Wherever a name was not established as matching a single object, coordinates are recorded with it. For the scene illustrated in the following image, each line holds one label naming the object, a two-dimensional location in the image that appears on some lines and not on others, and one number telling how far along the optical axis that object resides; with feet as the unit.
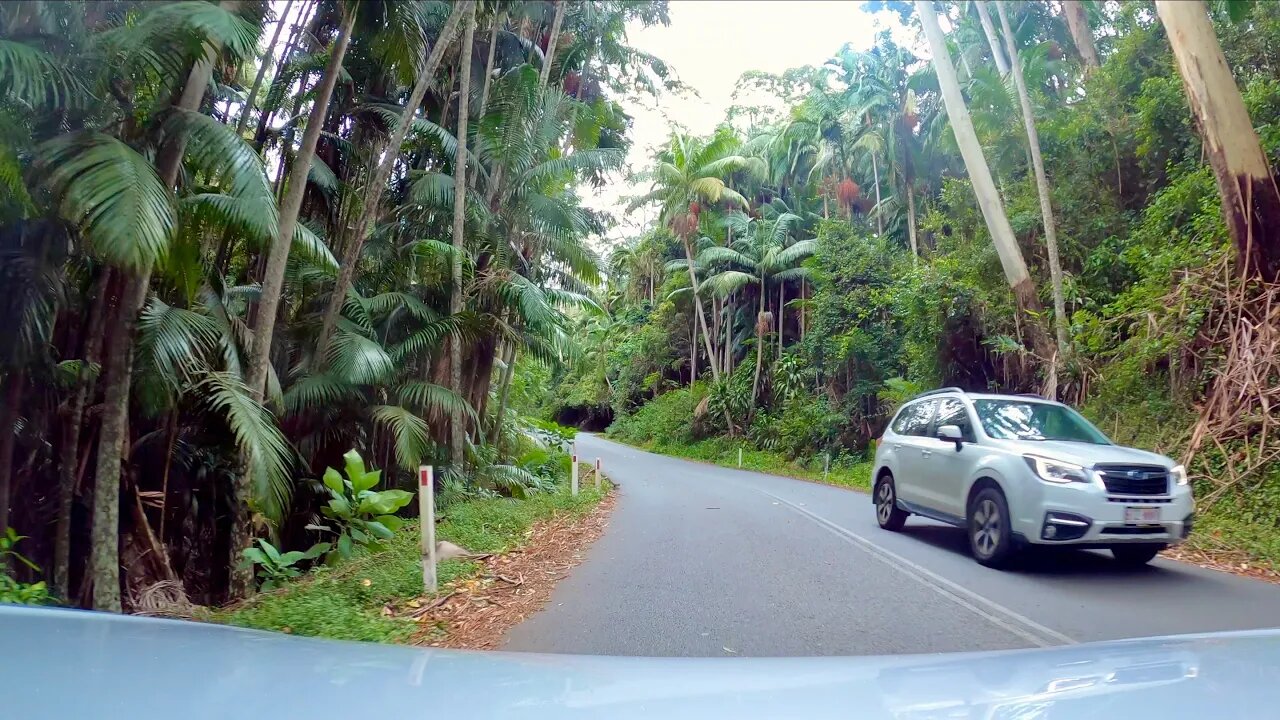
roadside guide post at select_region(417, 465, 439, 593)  24.82
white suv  25.40
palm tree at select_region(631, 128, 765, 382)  101.91
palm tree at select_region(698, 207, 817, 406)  106.11
